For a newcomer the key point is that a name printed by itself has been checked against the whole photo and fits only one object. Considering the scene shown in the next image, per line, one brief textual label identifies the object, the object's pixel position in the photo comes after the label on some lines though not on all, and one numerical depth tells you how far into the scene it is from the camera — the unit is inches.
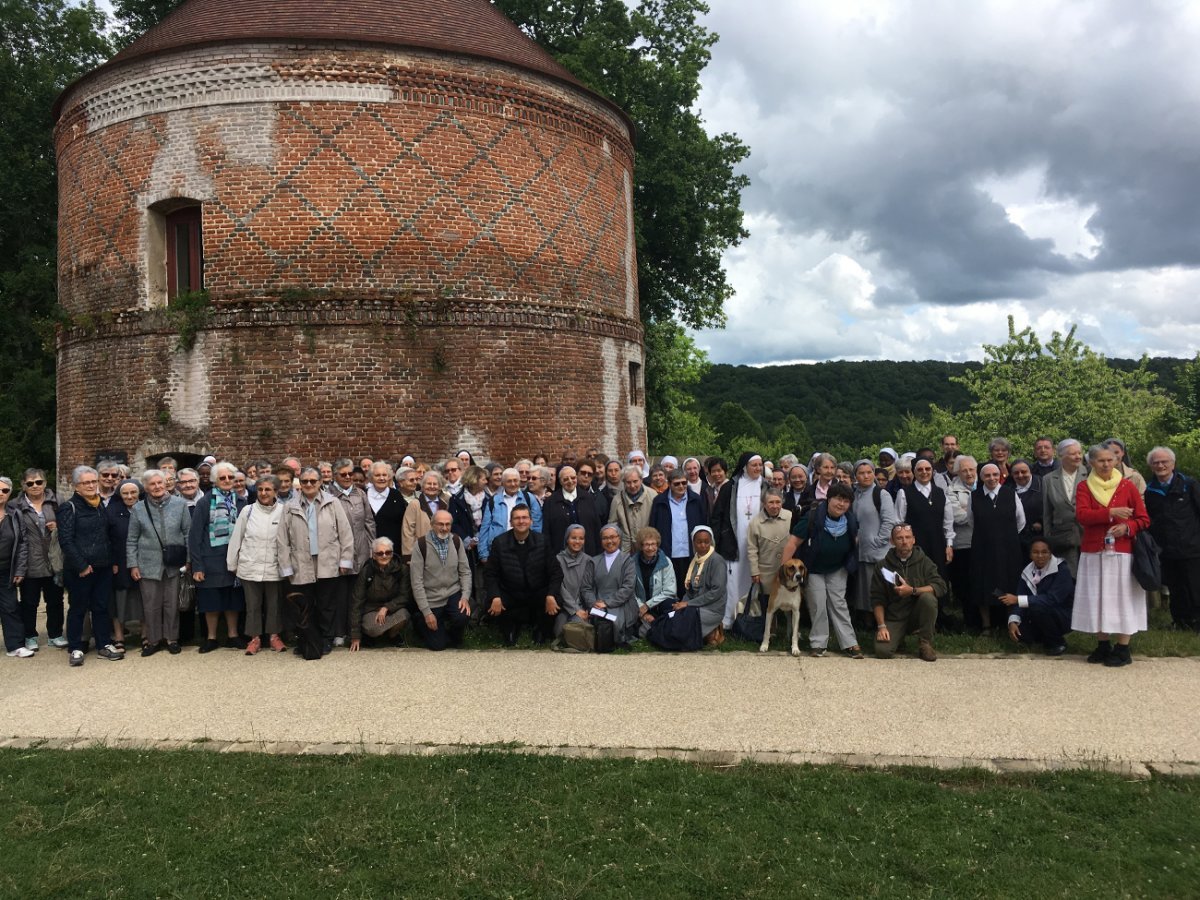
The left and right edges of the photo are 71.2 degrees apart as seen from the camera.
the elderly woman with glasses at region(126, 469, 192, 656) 312.5
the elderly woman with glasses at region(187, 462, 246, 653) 313.0
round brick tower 493.0
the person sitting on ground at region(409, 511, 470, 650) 311.1
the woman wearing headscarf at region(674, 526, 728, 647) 306.8
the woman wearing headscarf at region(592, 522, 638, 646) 309.0
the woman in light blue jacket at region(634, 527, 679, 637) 315.0
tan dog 295.6
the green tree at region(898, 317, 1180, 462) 1030.4
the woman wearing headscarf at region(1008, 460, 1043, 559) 322.0
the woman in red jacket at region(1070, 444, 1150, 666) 271.0
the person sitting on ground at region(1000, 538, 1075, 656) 288.0
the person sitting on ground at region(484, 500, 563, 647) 317.1
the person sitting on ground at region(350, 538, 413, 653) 314.3
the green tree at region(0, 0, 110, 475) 756.0
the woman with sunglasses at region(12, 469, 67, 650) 313.7
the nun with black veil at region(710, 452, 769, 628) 329.7
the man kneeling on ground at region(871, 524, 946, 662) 289.1
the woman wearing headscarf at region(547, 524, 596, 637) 312.3
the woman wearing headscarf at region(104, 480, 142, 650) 313.1
